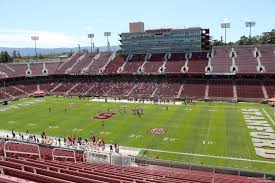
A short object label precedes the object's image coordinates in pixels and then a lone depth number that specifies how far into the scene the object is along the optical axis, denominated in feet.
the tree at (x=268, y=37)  267.92
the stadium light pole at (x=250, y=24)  199.98
